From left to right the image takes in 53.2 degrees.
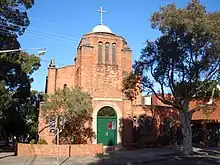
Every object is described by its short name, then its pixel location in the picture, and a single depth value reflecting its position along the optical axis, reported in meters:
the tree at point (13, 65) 16.07
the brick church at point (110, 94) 21.56
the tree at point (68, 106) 17.92
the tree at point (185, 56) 15.86
